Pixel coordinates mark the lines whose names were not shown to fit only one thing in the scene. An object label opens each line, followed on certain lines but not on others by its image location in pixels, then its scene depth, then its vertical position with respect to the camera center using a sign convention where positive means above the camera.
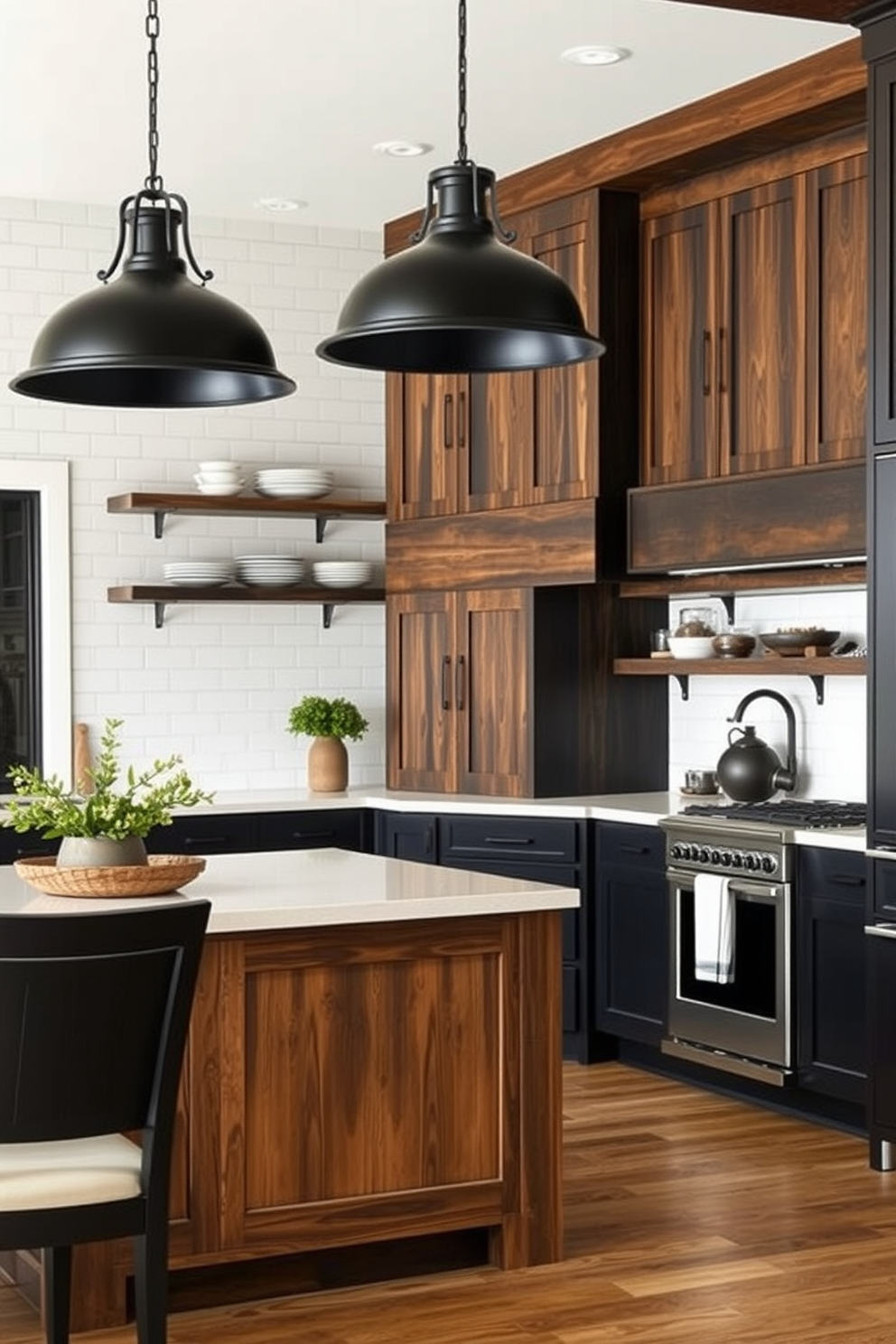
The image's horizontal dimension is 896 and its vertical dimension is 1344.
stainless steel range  5.85 -0.74
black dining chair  3.10 -0.61
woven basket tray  4.14 -0.40
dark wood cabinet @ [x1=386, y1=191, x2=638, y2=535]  6.89 +1.01
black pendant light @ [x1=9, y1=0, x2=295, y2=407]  3.71 +0.68
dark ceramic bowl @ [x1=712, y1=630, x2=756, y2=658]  6.77 +0.14
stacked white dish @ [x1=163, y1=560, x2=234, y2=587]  7.52 +0.43
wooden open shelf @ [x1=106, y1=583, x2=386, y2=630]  7.41 +0.35
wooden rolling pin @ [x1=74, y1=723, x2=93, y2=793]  7.48 -0.24
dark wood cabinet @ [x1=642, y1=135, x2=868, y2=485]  5.99 +1.14
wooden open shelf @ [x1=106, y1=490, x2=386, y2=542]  7.38 +0.69
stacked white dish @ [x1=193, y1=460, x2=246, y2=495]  7.56 +0.80
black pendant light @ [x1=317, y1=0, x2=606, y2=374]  3.56 +0.72
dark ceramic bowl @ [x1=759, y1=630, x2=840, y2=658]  6.36 +0.14
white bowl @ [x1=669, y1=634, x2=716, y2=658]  6.89 +0.13
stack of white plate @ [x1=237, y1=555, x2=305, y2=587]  7.67 +0.45
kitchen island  4.12 -0.83
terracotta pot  7.68 -0.31
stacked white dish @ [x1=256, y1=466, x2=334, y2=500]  7.68 +0.79
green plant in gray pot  4.20 -0.28
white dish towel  6.04 -0.74
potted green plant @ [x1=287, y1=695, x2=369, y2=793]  7.63 -0.17
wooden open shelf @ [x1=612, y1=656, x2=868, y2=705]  6.20 +0.06
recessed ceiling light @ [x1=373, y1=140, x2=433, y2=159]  6.64 +1.81
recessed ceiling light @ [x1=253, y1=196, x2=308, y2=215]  7.47 +1.82
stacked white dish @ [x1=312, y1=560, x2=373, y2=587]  7.82 +0.45
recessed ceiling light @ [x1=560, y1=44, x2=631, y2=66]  5.68 +1.81
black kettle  6.51 -0.28
